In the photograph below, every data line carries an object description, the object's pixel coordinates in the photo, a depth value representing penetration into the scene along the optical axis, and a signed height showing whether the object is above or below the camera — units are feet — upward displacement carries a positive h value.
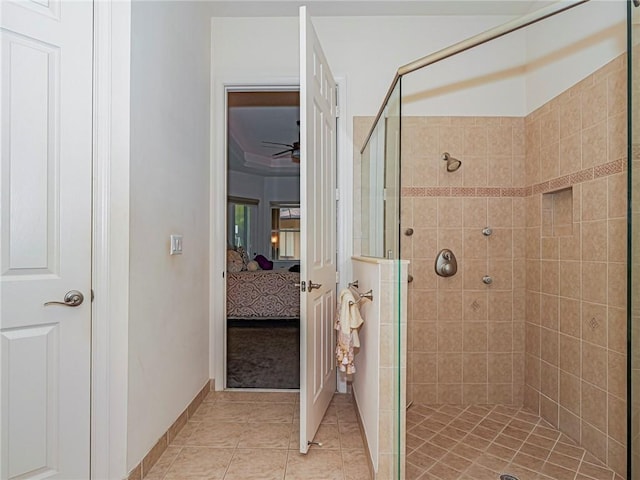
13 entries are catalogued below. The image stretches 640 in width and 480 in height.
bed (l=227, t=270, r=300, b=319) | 16.58 -2.63
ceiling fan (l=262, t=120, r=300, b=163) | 20.99 +5.59
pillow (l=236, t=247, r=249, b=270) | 21.20 -1.10
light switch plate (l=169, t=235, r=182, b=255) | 6.71 -0.14
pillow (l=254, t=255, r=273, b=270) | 23.29 -1.58
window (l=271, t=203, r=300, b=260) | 27.78 +0.57
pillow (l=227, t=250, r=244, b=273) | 19.76 -1.30
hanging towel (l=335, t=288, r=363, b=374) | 6.33 -1.60
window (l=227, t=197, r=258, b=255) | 25.49 +1.17
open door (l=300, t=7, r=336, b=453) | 6.06 +0.14
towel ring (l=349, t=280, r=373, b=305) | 6.03 -0.98
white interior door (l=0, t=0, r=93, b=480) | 4.55 +0.00
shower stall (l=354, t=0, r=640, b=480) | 5.89 -0.09
